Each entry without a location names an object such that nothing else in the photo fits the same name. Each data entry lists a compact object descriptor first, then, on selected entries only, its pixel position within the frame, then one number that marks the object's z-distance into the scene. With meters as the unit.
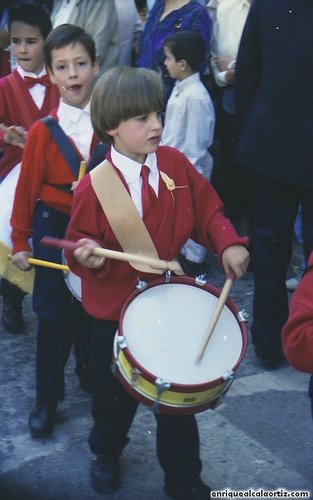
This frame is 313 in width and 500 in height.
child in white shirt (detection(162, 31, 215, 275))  5.44
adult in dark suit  4.07
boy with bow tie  4.11
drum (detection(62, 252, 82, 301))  3.68
